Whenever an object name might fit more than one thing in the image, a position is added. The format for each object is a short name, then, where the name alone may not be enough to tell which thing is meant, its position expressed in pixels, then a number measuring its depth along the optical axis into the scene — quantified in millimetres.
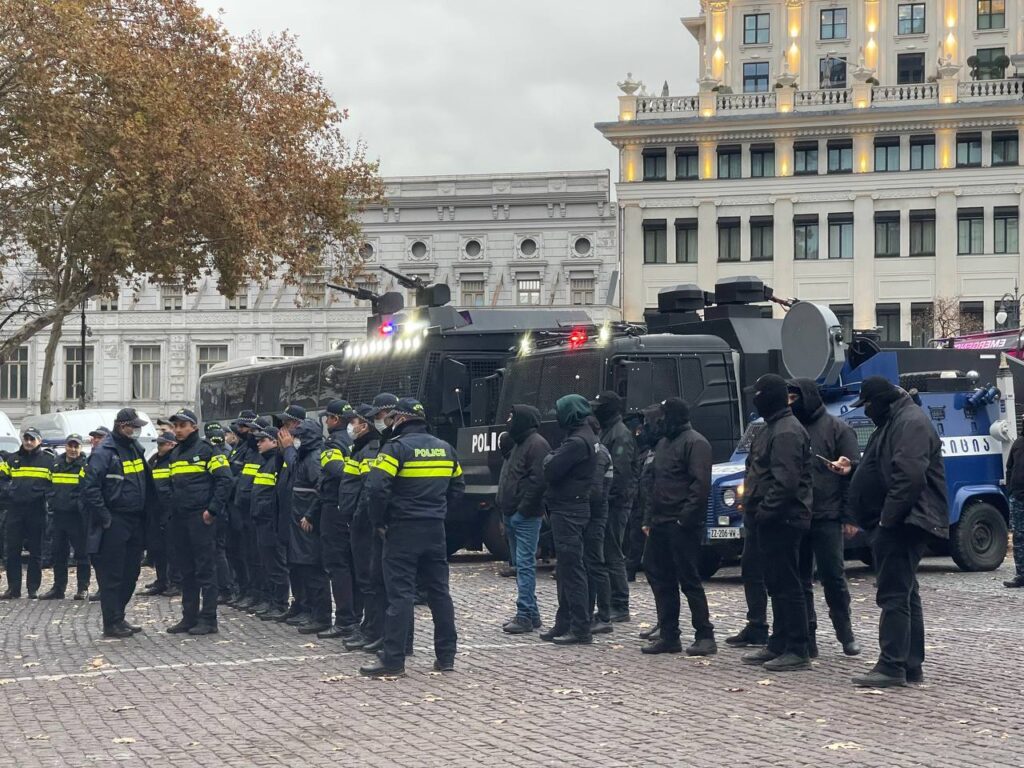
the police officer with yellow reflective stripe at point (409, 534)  10938
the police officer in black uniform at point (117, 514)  13711
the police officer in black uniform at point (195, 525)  13844
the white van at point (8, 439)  26783
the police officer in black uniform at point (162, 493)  14320
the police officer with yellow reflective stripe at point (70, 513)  17547
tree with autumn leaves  26203
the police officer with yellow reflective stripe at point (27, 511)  18031
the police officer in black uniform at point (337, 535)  12859
